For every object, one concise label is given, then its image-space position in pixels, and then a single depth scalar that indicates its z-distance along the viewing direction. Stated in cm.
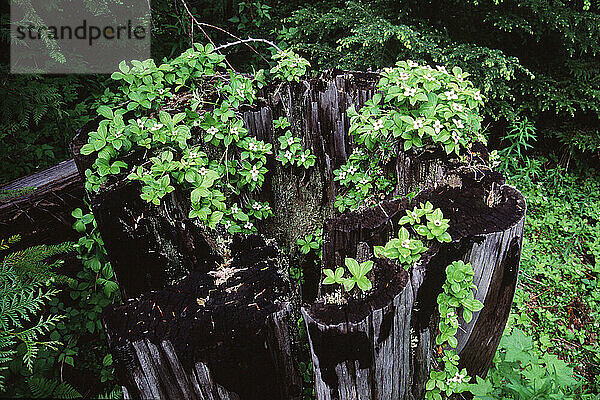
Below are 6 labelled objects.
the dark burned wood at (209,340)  174
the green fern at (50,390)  201
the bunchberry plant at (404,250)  186
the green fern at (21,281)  179
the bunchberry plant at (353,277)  173
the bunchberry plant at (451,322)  191
